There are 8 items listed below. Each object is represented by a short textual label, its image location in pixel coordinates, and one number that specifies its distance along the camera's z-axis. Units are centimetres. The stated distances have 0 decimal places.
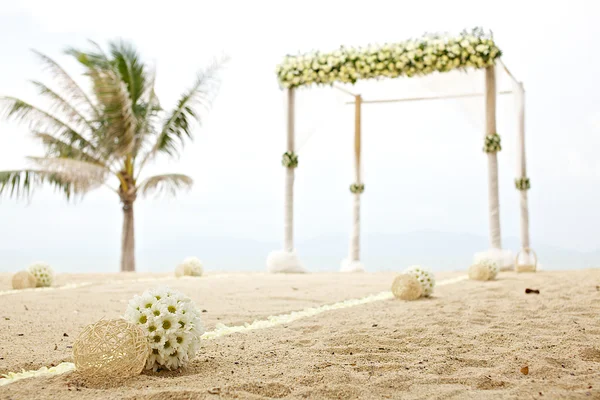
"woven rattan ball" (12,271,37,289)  582
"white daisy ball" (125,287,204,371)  220
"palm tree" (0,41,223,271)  1038
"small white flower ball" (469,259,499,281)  638
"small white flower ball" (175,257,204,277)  745
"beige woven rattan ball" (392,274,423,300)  463
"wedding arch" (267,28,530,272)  816
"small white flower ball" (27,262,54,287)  605
